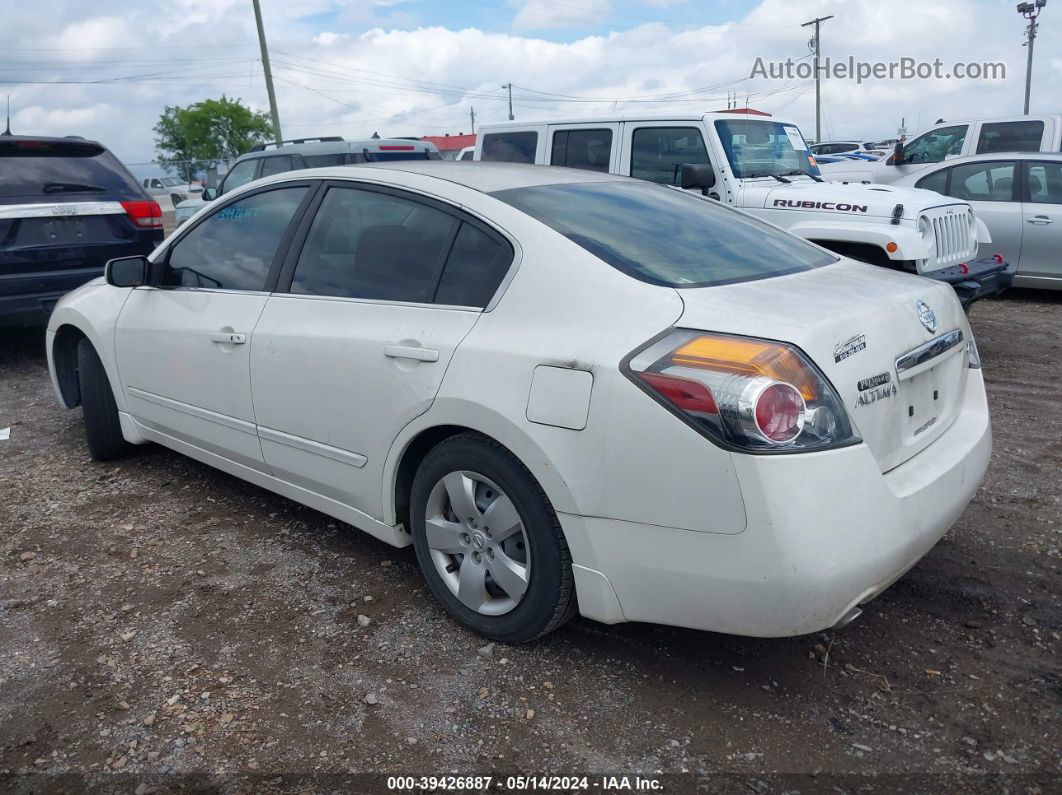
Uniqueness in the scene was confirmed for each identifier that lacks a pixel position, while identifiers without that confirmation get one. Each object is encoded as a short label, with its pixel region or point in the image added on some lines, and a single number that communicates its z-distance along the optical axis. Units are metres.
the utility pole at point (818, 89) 48.66
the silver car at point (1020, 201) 8.55
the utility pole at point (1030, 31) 33.41
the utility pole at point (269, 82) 26.77
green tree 61.53
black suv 6.57
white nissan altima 2.30
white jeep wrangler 6.20
